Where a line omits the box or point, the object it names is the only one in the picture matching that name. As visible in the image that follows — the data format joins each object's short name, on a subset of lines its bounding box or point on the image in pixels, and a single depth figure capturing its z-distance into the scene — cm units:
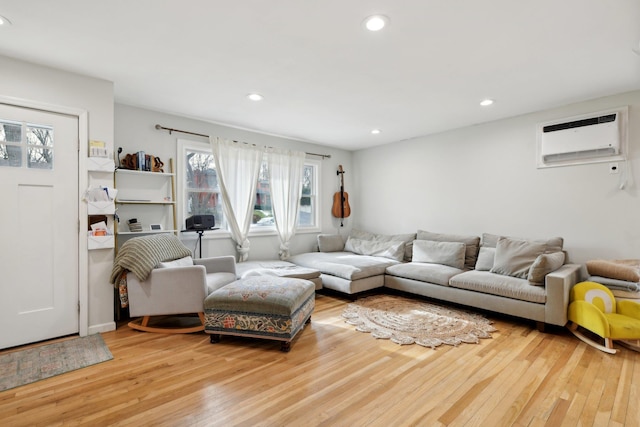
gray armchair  288
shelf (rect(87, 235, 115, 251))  287
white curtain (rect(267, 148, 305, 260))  496
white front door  255
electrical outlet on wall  332
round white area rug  284
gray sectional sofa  302
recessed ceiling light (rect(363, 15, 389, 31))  202
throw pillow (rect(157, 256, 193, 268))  304
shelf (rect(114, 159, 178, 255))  351
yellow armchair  252
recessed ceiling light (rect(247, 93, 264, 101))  334
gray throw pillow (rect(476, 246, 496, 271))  379
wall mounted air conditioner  329
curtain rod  384
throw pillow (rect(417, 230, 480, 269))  419
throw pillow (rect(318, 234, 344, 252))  541
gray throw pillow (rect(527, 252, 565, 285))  304
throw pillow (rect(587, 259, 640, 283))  283
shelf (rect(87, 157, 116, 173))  287
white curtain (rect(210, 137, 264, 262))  434
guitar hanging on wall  591
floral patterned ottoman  258
